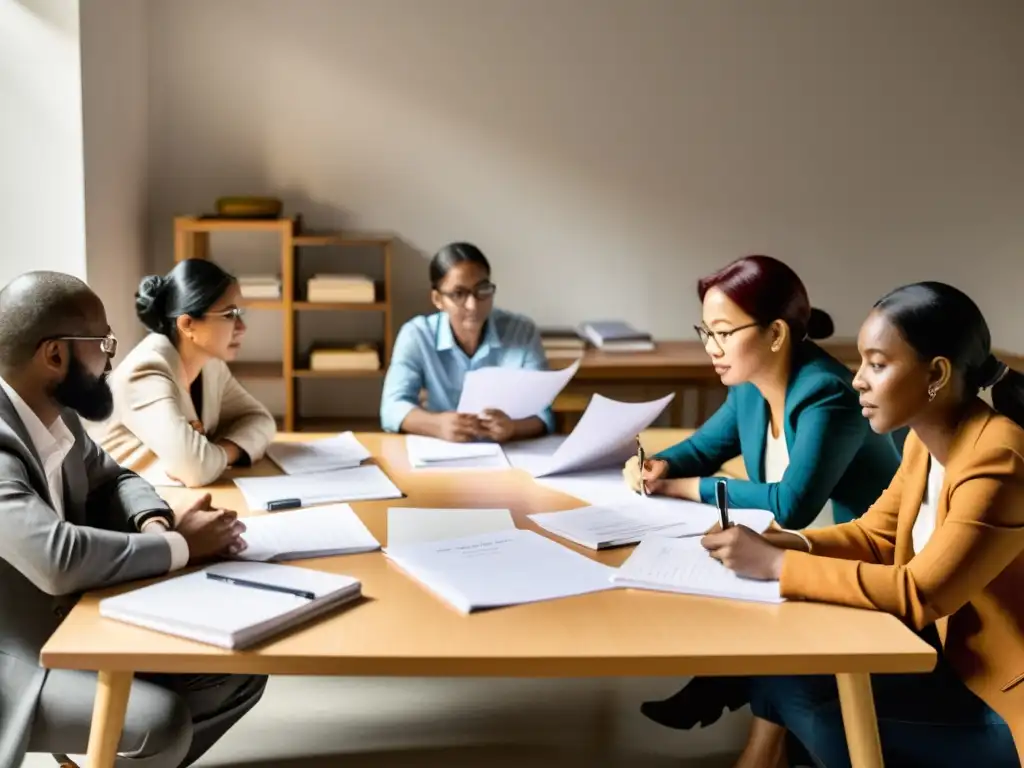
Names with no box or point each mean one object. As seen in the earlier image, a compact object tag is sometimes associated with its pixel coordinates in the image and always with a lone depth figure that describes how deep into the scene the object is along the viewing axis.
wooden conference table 1.42
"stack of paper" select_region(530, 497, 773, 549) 1.93
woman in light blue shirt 3.13
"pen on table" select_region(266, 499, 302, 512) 2.10
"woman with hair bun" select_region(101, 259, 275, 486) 2.29
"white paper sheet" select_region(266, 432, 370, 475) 2.44
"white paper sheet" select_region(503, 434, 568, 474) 2.52
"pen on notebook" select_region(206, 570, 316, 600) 1.56
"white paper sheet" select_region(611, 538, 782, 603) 1.64
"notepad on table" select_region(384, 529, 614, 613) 1.62
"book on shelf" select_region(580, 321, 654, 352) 4.58
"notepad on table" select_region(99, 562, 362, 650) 1.45
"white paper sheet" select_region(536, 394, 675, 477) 2.40
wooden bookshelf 4.29
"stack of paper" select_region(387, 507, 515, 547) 1.91
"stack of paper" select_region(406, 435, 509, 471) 2.53
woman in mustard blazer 1.57
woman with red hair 2.14
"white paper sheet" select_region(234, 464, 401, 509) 2.16
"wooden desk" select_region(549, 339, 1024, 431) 4.38
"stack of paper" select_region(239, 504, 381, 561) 1.81
